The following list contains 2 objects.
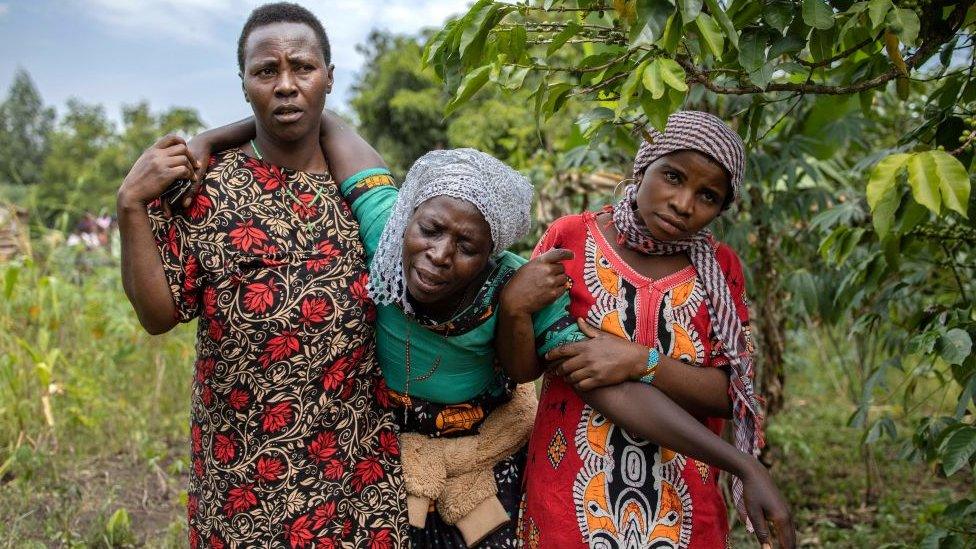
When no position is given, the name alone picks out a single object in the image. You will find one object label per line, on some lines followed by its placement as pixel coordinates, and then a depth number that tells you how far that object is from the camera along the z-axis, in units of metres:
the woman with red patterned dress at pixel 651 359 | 1.80
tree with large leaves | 1.52
